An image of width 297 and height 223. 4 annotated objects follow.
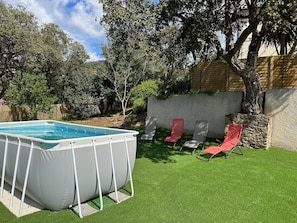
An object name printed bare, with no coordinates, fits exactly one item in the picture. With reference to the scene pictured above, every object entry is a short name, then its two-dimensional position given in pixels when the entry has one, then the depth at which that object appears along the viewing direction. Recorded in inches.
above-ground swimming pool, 164.2
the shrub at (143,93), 745.6
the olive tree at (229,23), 277.6
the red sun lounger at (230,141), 315.2
